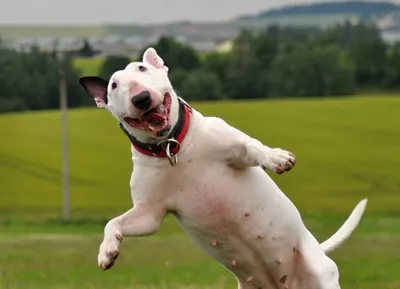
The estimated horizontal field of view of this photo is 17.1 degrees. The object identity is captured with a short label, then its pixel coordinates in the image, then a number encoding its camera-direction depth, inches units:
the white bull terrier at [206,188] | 259.6
